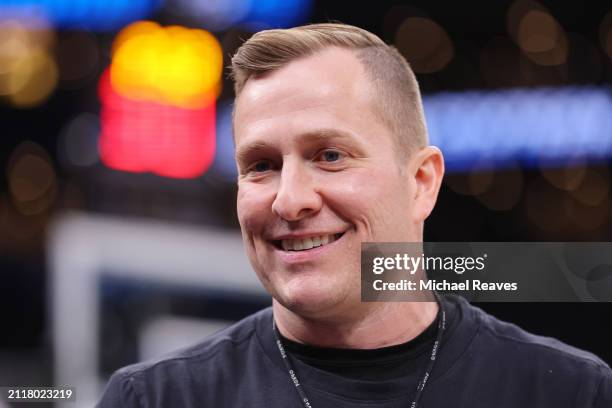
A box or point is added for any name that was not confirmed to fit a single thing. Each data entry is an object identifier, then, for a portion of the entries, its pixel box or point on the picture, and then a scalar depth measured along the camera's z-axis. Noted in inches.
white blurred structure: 269.3
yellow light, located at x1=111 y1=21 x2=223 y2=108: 319.9
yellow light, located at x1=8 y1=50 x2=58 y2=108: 321.4
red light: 315.3
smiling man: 110.6
